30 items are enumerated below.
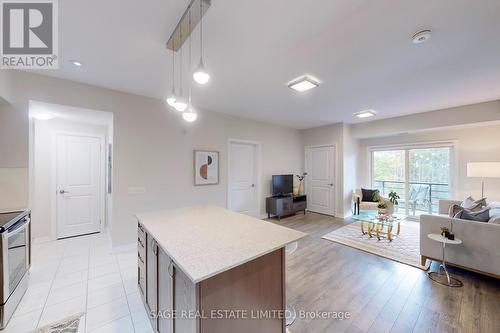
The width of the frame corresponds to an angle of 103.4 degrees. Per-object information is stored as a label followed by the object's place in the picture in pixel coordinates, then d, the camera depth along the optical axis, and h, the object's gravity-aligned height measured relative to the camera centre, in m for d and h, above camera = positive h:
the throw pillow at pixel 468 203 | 3.38 -0.66
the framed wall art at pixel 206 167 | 4.07 -0.04
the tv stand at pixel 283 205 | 5.24 -1.09
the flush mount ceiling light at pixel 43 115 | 3.36 +0.86
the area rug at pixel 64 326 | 1.70 -1.43
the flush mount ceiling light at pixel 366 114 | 4.32 +1.18
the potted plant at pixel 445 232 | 2.46 -0.83
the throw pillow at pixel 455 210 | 2.70 -0.61
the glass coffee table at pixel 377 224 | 3.63 -1.08
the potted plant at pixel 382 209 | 3.77 -0.83
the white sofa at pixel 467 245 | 2.26 -0.98
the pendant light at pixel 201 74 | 1.49 +0.70
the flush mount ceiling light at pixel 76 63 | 2.34 +1.23
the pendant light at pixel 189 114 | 2.09 +0.54
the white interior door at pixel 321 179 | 5.73 -0.42
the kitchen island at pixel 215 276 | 1.11 -0.72
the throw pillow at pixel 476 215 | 2.42 -0.62
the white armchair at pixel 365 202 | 4.52 -0.95
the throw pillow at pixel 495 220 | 2.29 -0.63
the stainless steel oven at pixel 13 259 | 1.74 -0.95
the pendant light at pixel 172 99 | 2.00 +0.67
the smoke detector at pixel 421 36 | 1.77 +1.20
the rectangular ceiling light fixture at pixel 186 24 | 1.48 +1.20
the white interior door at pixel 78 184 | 3.78 -0.39
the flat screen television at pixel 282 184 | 5.53 -0.55
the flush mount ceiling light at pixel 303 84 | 2.74 +1.18
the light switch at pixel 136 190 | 3.33 -0.43
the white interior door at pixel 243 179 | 4.98 -0.35
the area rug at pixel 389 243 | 3.03 -1.40
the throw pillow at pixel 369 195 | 5.15 -0.78
